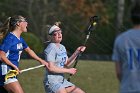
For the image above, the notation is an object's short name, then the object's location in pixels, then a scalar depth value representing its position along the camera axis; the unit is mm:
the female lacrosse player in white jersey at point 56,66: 19641
